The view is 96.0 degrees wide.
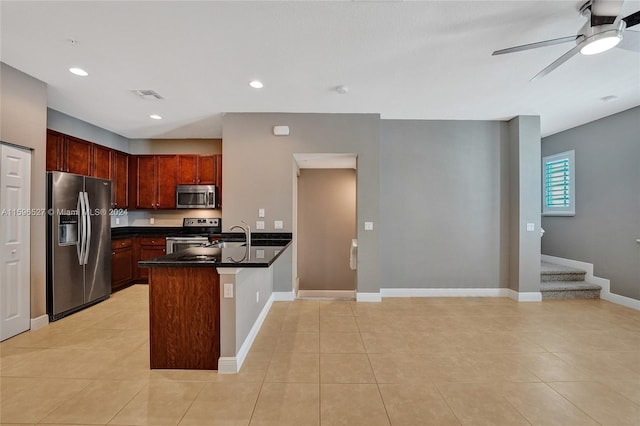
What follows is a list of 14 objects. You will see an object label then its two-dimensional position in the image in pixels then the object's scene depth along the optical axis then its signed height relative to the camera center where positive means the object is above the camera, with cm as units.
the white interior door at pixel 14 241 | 288 -29
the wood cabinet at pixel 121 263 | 473 -87
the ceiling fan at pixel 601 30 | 191 +127
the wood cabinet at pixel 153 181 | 546 +60
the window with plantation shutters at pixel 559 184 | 502 +53
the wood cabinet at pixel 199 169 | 543 +83
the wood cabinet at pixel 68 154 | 387 +85
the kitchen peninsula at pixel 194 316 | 236 -85
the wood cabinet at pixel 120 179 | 513 +61
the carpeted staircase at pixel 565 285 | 447 -114
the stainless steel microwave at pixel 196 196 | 535 +31
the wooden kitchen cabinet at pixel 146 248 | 524 -65
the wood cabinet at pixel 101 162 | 468 +84
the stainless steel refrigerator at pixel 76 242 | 343 -39
